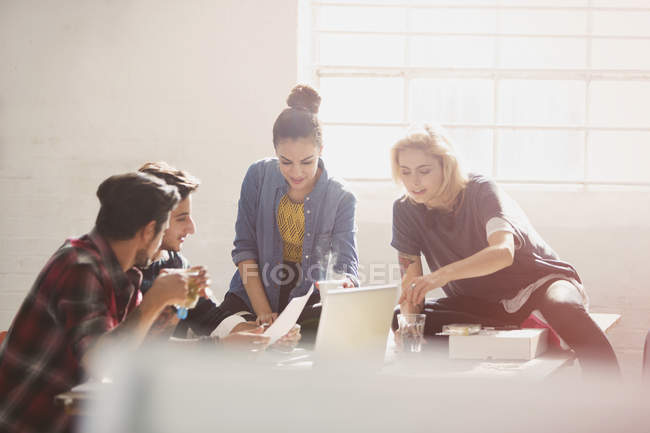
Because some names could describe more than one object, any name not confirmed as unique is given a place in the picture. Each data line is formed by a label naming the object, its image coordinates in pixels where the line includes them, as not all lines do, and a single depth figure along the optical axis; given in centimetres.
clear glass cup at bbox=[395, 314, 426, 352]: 393
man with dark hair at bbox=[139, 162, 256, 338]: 418
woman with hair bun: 456
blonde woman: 422
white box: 388
